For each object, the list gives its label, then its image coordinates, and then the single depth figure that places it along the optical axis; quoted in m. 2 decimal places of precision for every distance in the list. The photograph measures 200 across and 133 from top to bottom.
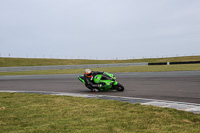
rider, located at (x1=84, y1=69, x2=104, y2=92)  12.14
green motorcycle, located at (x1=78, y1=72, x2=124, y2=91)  12.06
